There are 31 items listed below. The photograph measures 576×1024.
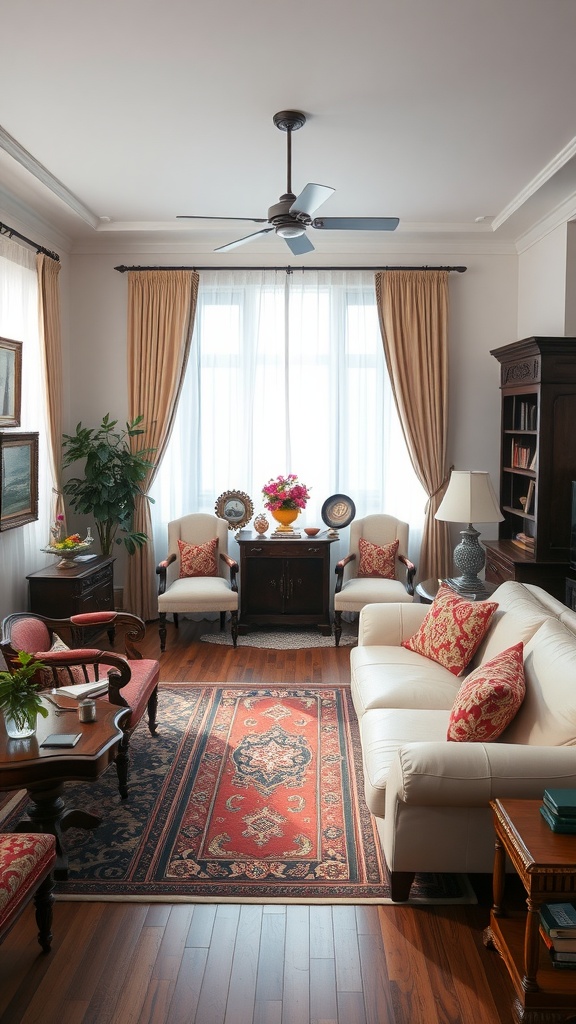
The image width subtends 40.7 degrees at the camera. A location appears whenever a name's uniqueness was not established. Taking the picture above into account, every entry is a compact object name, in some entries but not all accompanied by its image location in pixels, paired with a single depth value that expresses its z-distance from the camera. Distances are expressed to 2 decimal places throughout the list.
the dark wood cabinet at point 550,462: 5.23
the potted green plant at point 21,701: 2.88
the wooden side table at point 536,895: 2.05
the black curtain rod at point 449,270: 6.53
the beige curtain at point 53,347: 5.75
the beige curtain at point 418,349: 6.51
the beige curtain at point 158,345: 6.56
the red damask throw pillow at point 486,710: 2.79
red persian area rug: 2.90
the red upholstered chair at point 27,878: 2.18
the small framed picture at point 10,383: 5.03
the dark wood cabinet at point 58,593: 5.32
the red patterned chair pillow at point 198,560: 6.33
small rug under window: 6.11
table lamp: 4.53
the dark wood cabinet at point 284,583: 6.27
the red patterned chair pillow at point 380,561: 6.33
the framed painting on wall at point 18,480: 5.02
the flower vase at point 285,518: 6.38
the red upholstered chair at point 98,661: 3.53
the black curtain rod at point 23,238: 5.10
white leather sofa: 2.50
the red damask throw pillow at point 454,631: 3.80
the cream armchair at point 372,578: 5.89
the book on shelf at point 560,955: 2.15
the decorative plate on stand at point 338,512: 6.56
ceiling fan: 3.87
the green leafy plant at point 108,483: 6.19
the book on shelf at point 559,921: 2.14
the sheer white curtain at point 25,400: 5.18
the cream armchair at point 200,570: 5.88
